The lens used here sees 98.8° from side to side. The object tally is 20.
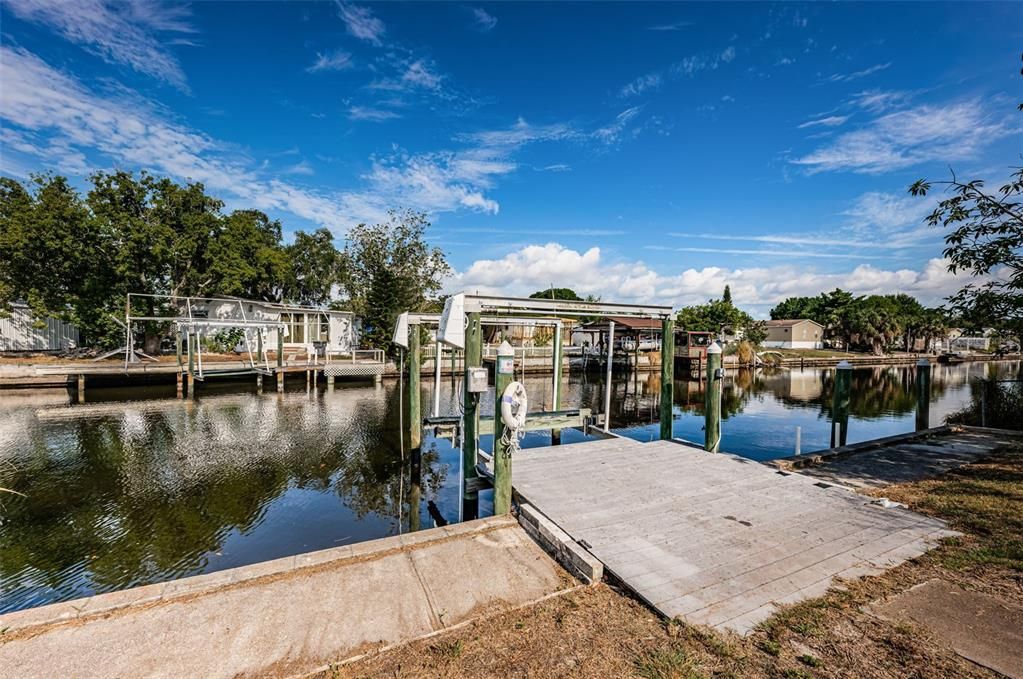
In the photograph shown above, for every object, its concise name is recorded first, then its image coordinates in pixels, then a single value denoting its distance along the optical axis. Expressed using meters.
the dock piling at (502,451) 4.95
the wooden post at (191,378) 18.30
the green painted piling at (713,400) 7.19
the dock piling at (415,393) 9.73
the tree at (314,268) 36.88
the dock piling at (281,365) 19.87
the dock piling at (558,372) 9.91
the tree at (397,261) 34.94
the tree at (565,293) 77.12
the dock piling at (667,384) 8.27
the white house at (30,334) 23.06
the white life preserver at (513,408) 4.89
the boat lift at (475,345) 5.89
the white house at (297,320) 28.20
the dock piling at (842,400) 8.66
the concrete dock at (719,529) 3.36
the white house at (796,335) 56.34
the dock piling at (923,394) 9.36
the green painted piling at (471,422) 5.61
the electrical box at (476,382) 5.46
